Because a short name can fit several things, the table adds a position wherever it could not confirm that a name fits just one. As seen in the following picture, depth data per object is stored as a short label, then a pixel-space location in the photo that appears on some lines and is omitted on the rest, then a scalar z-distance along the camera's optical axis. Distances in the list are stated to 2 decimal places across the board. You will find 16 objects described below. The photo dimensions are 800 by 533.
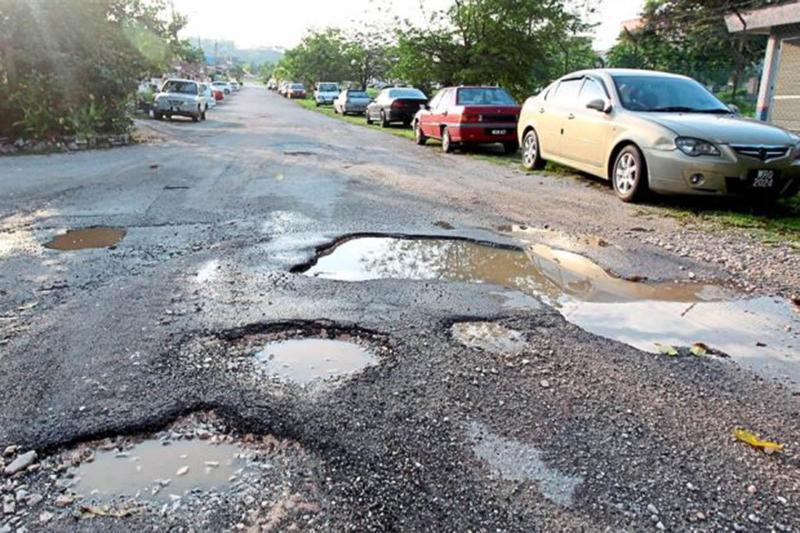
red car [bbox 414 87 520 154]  12.83
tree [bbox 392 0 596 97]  22.91
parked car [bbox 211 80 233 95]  53.19
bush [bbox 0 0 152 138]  13.19
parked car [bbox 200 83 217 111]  25.45
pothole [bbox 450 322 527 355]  3.49
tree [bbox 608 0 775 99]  33.16
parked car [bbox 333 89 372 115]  30.55
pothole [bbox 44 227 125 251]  5.59
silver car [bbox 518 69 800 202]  6.75
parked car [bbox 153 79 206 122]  22.98
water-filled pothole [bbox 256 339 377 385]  3.18
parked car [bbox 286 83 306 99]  58.59
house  14.94
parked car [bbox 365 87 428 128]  21.45
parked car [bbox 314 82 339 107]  41.44
